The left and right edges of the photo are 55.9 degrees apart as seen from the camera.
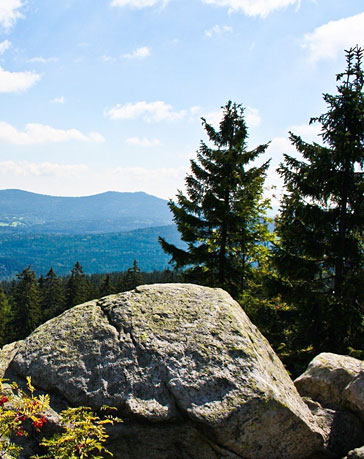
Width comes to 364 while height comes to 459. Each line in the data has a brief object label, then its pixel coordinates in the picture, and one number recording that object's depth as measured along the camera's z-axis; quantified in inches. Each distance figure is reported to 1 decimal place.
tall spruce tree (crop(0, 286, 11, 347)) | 2127.2
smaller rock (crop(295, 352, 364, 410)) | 257.9
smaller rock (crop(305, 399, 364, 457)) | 224.8
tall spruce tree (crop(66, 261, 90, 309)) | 2247.8
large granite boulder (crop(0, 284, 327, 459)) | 203.0
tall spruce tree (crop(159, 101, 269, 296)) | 708.0
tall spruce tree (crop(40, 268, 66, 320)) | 2445.3
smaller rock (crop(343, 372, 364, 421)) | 233.3
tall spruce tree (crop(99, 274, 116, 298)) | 2385.1
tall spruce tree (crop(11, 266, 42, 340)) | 2064.5
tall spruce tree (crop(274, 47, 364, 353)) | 468.8
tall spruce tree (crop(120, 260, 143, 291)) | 2297.5
